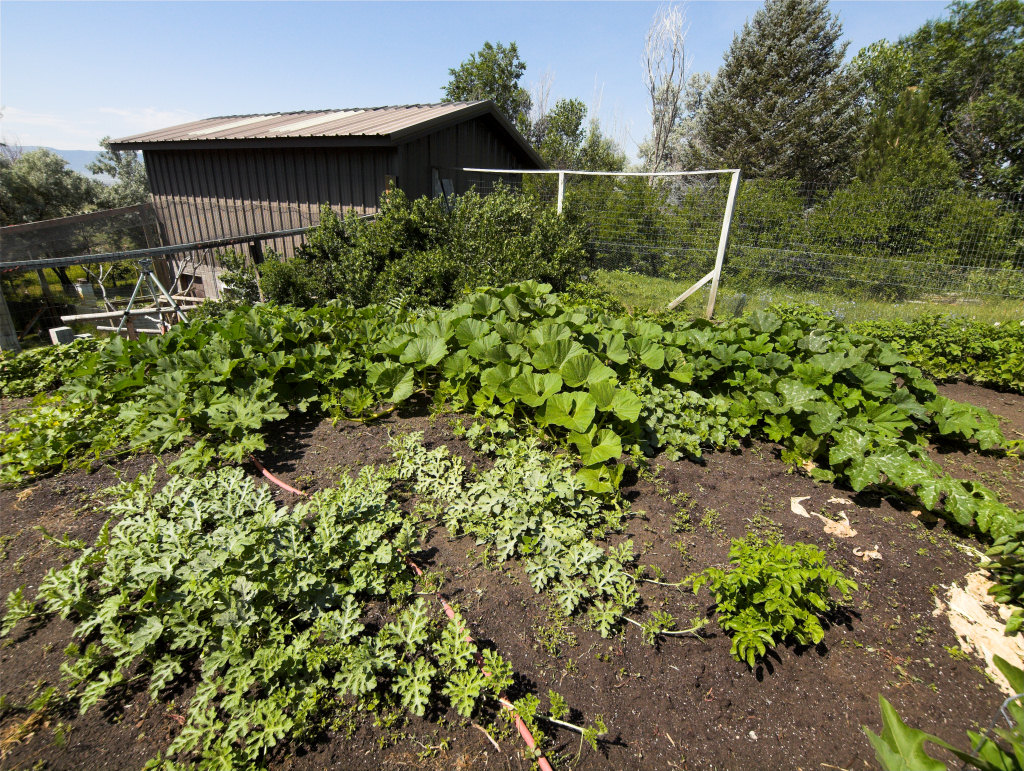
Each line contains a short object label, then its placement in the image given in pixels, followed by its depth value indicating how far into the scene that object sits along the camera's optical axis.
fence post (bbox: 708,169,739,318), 7.23
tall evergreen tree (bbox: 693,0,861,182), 21.05
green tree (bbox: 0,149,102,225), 16.26
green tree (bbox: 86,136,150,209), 19.17
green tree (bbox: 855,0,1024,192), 19.91
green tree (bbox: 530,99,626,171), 21.10
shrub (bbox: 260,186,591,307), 6.18
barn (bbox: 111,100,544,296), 8.12
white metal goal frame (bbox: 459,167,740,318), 7.23
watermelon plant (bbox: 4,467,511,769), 1.62
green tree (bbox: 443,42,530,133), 21.66
